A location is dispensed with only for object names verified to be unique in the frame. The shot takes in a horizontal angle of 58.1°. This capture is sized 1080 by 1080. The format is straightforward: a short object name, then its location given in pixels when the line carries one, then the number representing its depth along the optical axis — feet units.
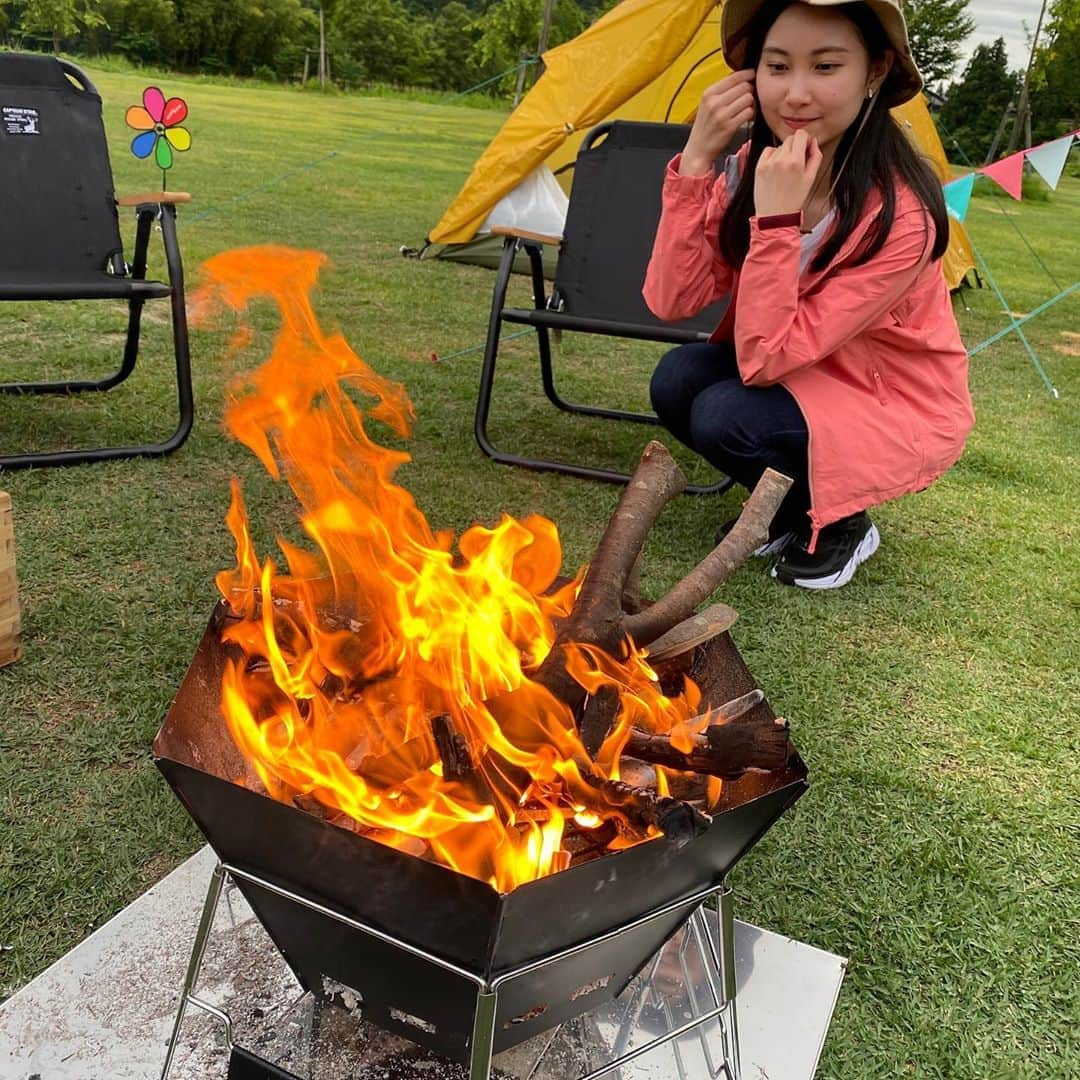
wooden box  6.67
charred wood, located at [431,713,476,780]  4.25
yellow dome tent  17.33
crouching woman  6.90
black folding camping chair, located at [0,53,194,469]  10.67
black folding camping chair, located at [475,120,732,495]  11.69
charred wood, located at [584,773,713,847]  3.57
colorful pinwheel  11.35
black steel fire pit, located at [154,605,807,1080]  3.46
